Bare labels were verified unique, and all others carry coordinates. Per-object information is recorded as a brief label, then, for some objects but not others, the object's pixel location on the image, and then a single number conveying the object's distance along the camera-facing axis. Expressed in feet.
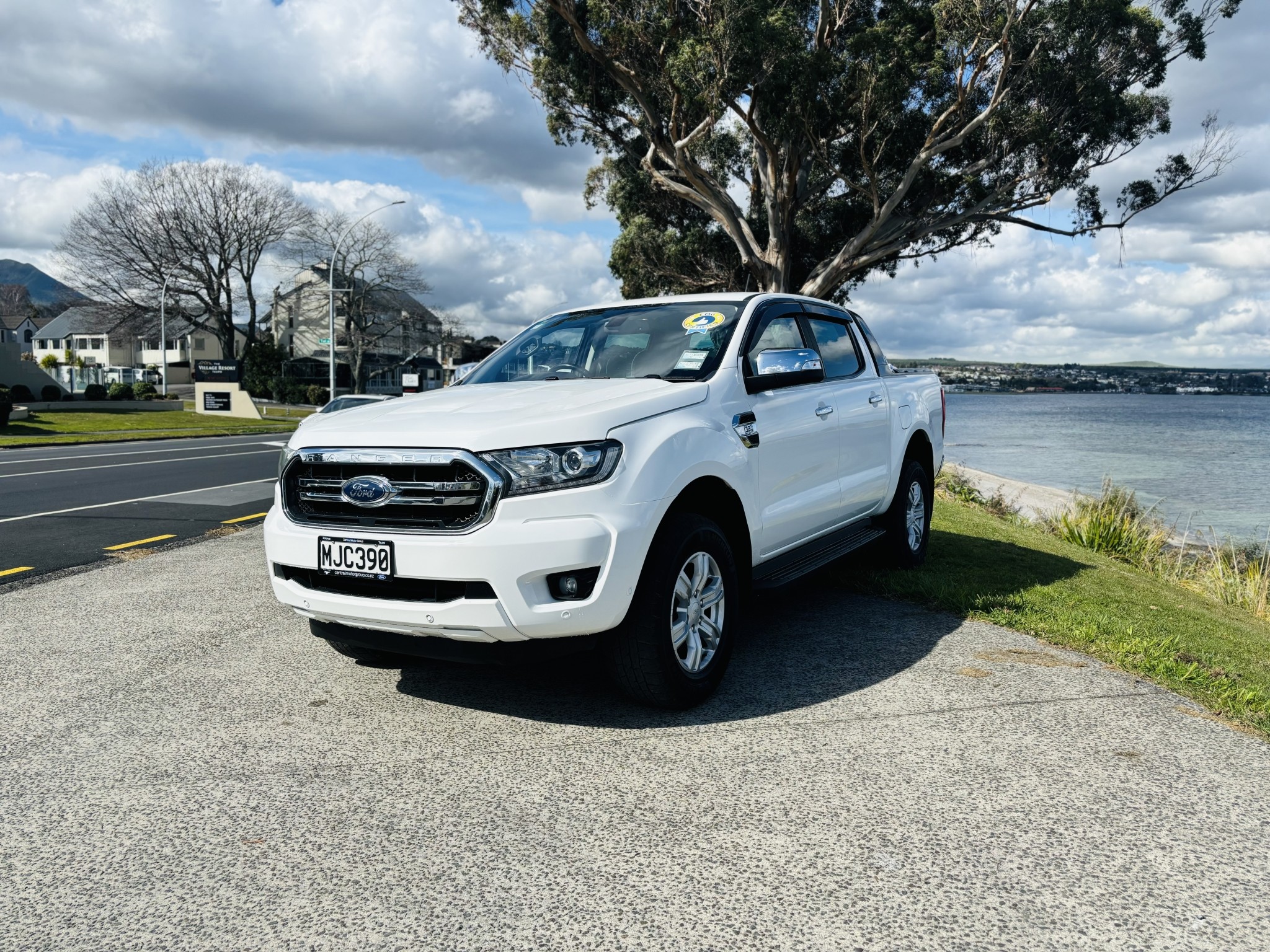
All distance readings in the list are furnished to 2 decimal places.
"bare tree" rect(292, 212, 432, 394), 204.64
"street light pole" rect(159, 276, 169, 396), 186.70
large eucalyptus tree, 67.56
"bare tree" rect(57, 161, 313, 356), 187.21
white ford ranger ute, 11.98
